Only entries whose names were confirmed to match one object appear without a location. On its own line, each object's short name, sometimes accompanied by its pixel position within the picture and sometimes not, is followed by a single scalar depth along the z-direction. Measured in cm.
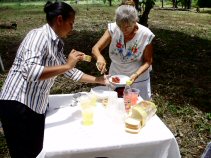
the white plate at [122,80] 204
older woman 229
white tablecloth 155
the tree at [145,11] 702
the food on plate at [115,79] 206
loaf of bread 166
